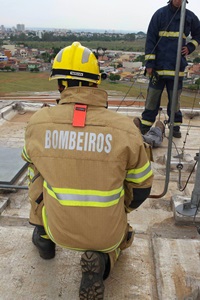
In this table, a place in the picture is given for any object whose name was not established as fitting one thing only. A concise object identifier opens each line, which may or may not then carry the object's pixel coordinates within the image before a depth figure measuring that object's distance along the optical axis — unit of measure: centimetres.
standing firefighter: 393
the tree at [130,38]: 11394
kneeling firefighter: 169
